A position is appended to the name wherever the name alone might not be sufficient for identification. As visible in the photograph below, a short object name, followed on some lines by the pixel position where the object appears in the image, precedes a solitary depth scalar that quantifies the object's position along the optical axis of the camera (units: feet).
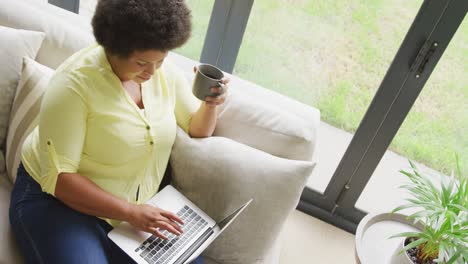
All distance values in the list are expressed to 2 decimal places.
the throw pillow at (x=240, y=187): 4.21
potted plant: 4.10
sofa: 4.23
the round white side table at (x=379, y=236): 4.70
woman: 3.51
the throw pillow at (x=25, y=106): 4.47
